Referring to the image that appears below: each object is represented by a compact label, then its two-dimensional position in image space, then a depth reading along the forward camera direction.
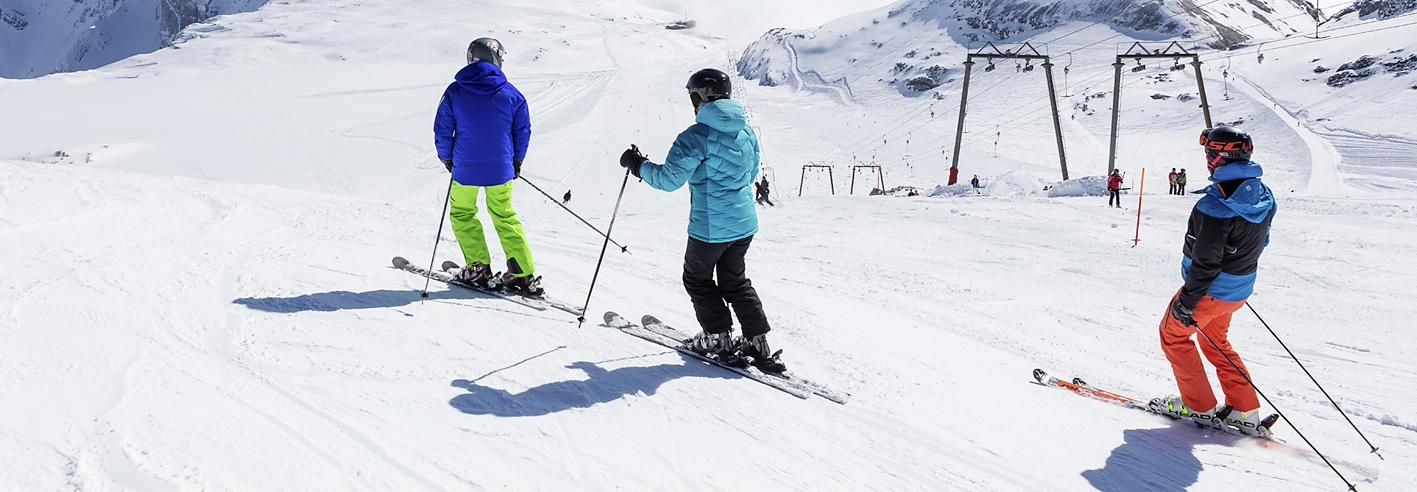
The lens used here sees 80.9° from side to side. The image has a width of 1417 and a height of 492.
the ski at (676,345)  4.57
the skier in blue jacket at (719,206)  4.38
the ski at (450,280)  5.82
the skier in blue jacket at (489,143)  5.71
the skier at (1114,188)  18.49
